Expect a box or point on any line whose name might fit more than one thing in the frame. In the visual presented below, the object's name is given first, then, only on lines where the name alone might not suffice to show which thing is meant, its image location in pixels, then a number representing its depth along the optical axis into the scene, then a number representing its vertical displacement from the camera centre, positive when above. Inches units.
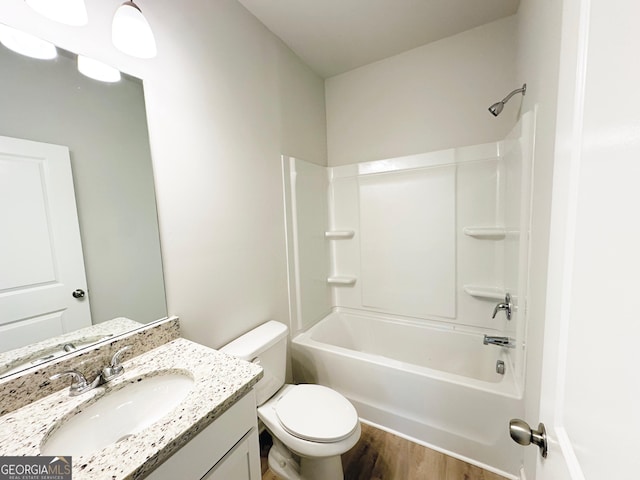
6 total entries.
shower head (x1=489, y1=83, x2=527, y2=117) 56.9 +23.4
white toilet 46.9 -39.4
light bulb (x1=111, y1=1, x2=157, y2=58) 37.0 +28.1
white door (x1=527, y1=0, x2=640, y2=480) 11.1 -2.2
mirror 33.6 +9.8
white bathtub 55.3 -43.4
